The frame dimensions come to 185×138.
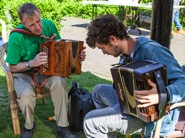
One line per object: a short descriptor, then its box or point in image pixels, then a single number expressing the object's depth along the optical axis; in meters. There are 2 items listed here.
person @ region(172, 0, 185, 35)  9.35
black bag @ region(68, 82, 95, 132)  3.45
